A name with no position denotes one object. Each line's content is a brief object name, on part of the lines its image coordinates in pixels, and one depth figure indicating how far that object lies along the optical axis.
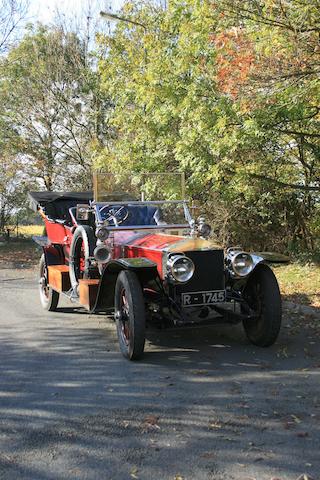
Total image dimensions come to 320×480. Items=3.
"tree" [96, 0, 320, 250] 7.43
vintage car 5.61
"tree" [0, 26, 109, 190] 18.34
